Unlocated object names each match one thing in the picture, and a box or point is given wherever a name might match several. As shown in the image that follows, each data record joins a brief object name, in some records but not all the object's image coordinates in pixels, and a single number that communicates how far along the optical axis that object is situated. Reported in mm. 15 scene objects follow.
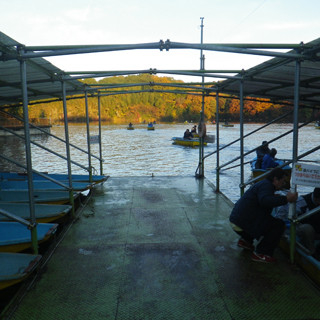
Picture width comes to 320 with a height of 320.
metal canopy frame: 4043
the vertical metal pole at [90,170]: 8954
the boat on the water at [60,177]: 9148
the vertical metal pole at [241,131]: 6395
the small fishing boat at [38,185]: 8065
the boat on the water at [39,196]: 7125
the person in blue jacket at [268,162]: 10662
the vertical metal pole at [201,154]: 10082
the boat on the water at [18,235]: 4550
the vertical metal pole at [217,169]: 8661
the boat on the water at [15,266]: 3505
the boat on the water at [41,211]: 5891
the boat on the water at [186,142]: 29331
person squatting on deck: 4117
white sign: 3929
